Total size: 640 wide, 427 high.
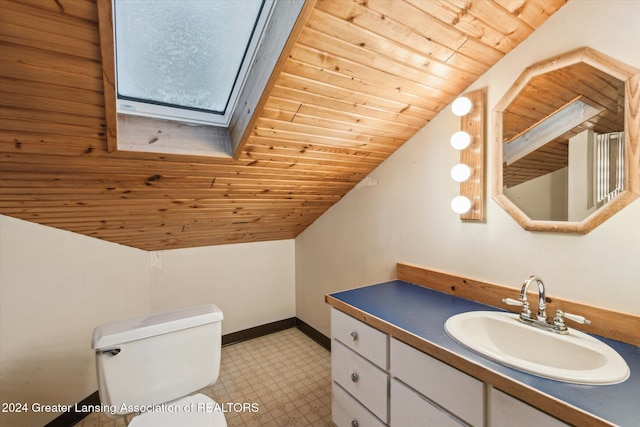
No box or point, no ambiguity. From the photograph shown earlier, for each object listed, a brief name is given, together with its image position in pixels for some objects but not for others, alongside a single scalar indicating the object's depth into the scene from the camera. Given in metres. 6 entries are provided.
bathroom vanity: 0.78
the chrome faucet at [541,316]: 1.10
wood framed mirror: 1.09
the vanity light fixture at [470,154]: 1.49
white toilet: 1.24
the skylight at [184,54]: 1.27
